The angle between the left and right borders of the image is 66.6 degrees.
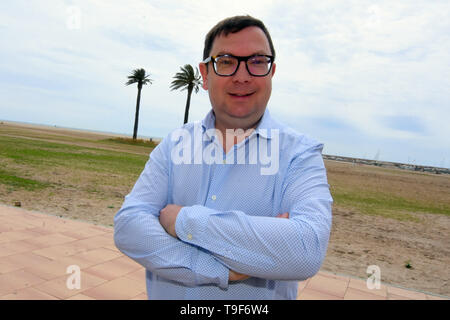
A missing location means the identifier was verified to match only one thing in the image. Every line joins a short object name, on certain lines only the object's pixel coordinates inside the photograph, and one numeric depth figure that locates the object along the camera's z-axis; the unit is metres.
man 1.32
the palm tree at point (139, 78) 40.12
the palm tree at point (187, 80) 35.83
